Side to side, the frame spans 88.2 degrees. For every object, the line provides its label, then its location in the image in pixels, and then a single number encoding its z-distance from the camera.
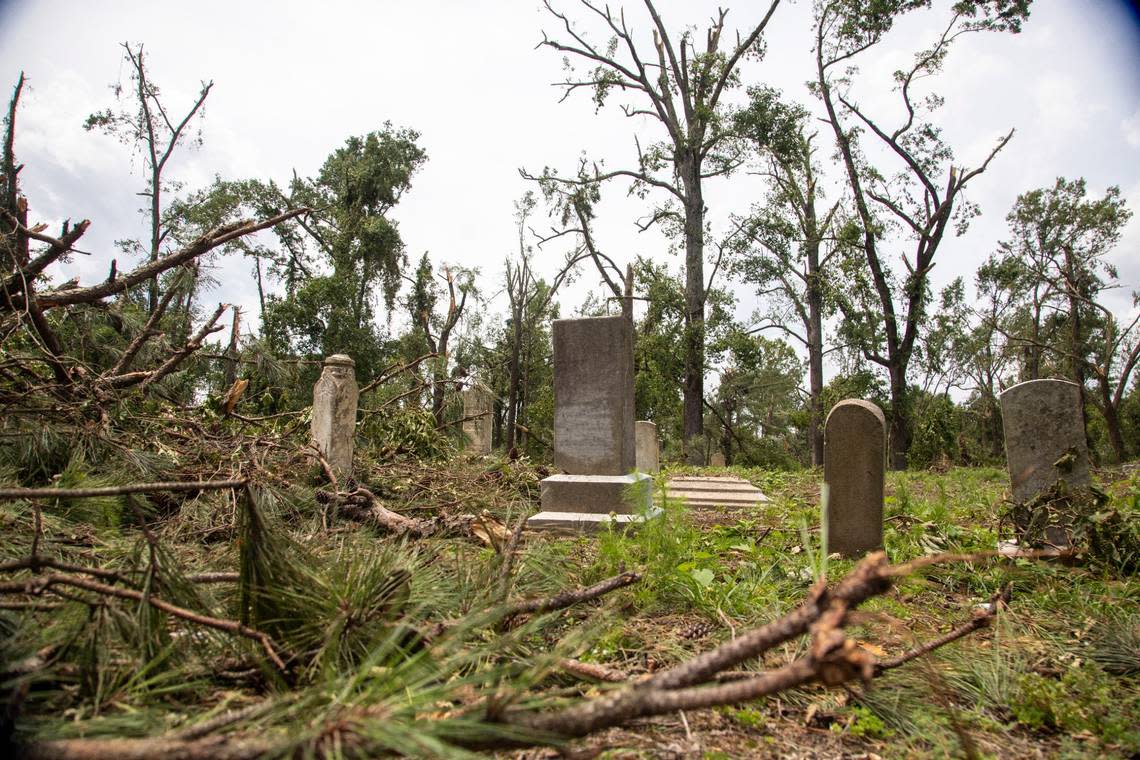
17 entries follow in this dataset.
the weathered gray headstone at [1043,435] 4.21
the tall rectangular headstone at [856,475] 4.39
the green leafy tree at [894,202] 16.19
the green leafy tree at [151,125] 19.50
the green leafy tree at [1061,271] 19.44
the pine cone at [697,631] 2.52
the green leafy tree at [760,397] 19.58
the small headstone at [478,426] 15.12
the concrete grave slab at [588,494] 5.63
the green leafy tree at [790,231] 17.61
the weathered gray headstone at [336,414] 5.79
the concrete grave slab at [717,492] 7.62
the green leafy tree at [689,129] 18.20
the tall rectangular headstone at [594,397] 5.91
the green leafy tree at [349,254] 23.25
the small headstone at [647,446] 12.60
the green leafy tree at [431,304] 26.44
